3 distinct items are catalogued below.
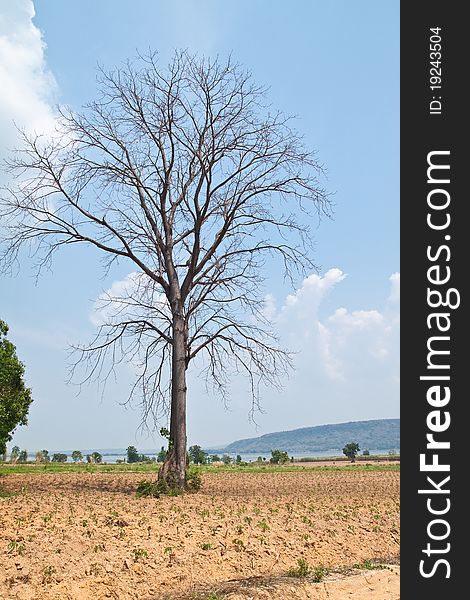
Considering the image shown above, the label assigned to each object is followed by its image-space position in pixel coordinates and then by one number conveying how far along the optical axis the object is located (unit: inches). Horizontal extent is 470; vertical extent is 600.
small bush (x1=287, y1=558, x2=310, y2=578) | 379.4
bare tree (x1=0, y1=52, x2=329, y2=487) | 734.5
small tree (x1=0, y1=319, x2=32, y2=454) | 792.3
